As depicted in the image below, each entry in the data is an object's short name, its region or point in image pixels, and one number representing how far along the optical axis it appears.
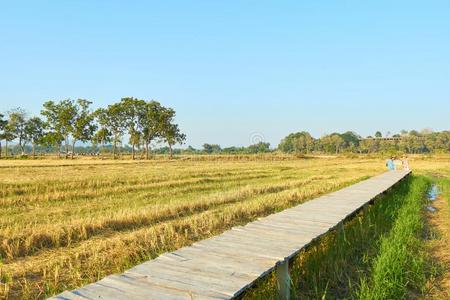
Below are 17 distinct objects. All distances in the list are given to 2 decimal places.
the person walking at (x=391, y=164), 26.11
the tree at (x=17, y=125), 69.81
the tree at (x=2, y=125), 65.95
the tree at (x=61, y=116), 61.06
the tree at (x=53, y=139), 62.38
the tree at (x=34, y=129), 73.06
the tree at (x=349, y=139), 134.55
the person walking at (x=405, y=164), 25.88
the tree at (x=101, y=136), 67.38
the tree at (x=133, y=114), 65.25
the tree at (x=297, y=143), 121.15
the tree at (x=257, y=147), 122.49
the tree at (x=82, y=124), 61.72
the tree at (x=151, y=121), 66.62
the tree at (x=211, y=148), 140.88
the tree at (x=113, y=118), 64.56
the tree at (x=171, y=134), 70.14
